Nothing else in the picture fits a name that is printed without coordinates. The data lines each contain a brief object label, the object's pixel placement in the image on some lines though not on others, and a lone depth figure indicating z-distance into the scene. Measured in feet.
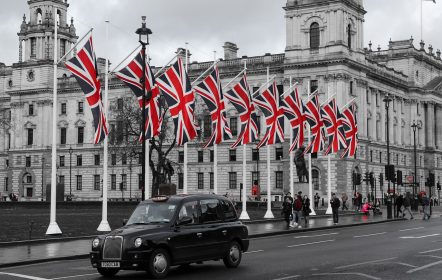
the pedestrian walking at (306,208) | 139.64
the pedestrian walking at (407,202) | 176.90
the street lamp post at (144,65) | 107.24
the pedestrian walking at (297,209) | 131.75
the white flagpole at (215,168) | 147.47
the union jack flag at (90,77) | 100.99
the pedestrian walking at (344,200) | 225.52
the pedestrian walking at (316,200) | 260.01
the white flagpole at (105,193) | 114.16
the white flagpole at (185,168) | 133.24
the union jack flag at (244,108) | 135.54
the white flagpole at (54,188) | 106.11
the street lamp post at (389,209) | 173.47
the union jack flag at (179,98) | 115.24
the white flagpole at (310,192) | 182.70
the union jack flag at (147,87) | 108.99
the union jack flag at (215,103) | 126.21
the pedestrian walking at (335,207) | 145.89
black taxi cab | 59.21
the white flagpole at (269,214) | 158.87
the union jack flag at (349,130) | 175.42
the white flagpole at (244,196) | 149.65
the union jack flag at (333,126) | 169.17
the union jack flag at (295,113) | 152.87
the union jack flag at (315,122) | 163.32
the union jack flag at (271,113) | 144.25
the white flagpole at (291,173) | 172.53
